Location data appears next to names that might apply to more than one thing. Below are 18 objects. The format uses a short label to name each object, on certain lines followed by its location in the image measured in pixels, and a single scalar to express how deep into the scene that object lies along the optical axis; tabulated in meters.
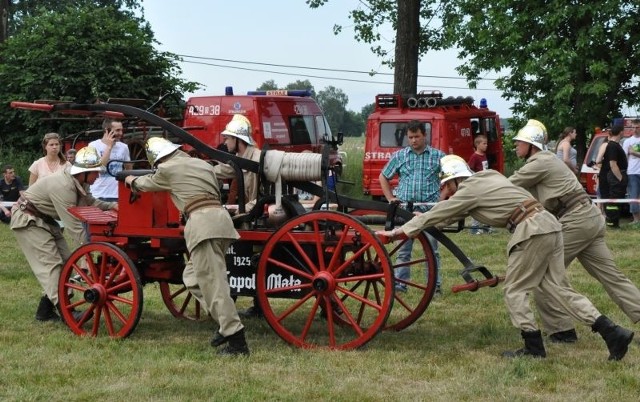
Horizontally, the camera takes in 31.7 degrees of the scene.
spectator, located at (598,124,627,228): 17.12
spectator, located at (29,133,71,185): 12.42
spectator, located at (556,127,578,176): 17.25
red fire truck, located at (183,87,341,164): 18.66
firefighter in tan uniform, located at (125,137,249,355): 8.08
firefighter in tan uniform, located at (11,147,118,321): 9.17
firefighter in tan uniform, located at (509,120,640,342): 8.46
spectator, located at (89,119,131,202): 12.07
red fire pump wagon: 8.21
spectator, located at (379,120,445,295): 10.43
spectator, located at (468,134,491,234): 16.30
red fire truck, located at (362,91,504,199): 20.30
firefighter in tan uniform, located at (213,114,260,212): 8.70
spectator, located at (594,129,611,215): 17.41
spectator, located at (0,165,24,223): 17.44
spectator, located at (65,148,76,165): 15.00
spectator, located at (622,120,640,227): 17.45
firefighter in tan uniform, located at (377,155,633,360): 7.89
